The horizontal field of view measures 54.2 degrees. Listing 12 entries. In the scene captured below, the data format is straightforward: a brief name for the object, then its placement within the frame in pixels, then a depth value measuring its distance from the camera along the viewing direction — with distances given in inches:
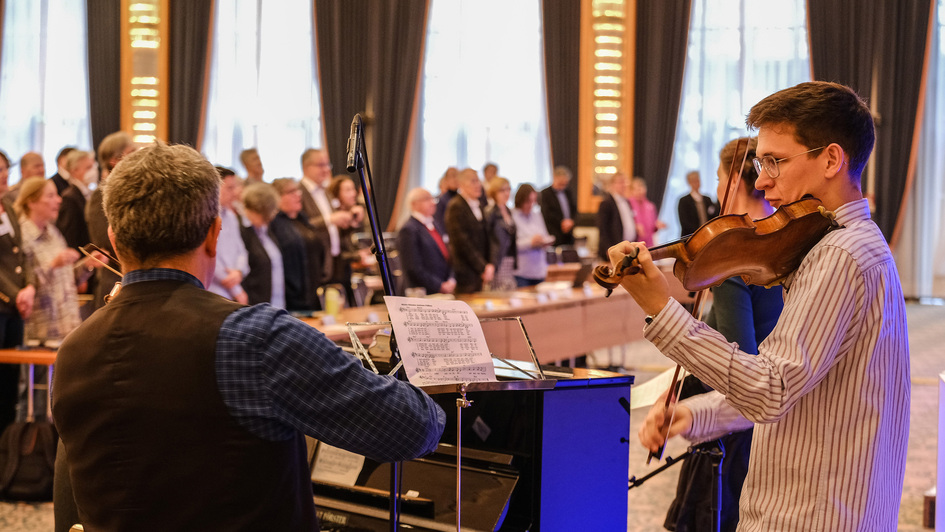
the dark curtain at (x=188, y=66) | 488.1
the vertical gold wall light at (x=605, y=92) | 456.4
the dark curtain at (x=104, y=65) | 491.2
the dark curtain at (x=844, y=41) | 447.5
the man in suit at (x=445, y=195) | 334.0
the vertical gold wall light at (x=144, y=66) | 477.7
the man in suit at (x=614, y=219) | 369.4
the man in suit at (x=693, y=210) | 414.6
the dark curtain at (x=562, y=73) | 472.1
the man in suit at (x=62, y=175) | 259.9
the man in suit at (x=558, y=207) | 401.7
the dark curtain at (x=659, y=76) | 469.4
